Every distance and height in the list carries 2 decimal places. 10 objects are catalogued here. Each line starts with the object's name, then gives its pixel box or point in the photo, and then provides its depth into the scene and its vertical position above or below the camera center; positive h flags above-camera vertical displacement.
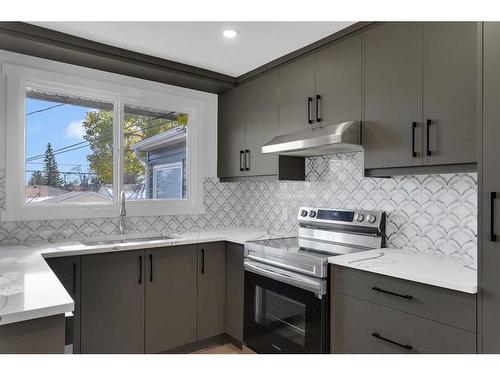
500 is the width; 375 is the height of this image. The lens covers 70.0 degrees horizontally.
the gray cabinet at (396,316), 1.50 -0.60
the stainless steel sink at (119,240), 2.71 -0.43
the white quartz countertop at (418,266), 1.53 -0.39
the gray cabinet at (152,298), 2.28 -0.79
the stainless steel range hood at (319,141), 2.16 +0.30
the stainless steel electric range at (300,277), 2.06 -0.57
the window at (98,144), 2.57 +0.35
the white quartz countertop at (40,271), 1.14 -0.39
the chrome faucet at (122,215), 2.89 -0.24
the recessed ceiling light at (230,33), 2.29 +1.00
